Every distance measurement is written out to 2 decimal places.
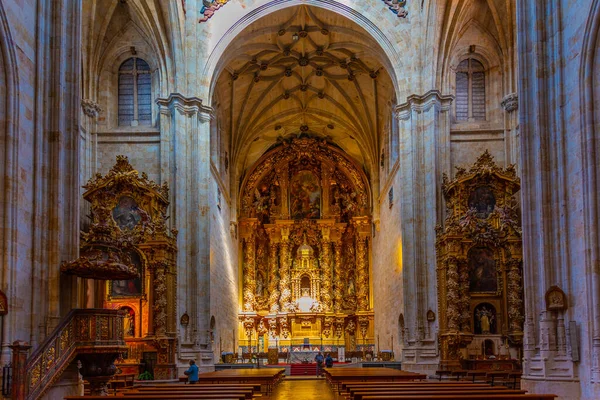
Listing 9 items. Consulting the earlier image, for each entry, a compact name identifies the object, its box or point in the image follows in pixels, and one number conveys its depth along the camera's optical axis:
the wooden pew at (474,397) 12.29
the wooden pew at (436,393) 13.20
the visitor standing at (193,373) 20.86
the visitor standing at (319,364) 35.78
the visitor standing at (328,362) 35.19
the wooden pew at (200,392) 14.47
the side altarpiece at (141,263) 27.56
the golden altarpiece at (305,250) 46.16
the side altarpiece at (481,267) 28.36
